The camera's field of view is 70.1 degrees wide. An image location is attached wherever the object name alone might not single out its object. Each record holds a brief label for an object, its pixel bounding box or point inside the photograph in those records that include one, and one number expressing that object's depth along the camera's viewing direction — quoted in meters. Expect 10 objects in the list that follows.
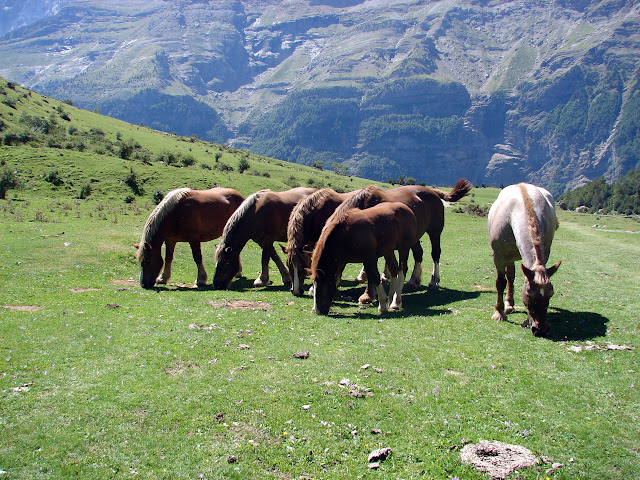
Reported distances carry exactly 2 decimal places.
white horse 10.24
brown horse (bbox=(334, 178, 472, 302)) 15.66
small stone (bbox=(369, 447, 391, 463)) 5.98
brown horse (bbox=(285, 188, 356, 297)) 15.09
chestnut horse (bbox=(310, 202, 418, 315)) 12.98
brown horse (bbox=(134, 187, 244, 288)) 16.27
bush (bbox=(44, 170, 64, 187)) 34.66
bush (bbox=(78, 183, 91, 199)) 34.03
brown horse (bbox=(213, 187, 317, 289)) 16.66
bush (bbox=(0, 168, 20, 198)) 30.60
